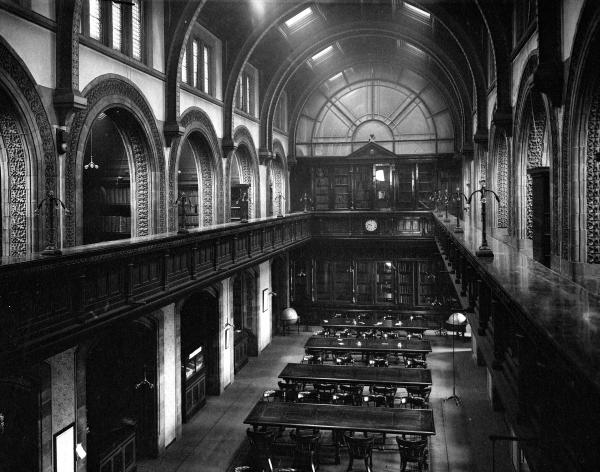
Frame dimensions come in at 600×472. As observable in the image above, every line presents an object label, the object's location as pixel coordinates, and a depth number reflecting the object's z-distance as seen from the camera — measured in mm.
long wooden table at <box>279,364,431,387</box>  13770
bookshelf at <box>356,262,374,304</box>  24578
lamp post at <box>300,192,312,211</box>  25594
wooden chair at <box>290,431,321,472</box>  11102
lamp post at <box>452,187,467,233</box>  11855
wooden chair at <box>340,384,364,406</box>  13566
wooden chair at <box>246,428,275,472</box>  11070
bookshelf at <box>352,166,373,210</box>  25406
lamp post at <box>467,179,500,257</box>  7586
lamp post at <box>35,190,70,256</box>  6445
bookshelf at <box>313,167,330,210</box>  25906
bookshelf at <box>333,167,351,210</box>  25750
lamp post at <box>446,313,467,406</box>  14688
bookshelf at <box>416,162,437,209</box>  25000
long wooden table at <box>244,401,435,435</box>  10797
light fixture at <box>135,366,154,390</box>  11564
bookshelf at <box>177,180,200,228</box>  17297
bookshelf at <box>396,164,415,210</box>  25141
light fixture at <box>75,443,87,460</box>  9219
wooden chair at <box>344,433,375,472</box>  10859
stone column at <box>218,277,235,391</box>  16312
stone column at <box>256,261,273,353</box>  20266
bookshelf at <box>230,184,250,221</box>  16703
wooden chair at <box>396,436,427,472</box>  10617
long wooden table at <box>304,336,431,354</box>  17188
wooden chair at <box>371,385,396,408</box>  13468
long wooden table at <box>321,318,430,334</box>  20484
